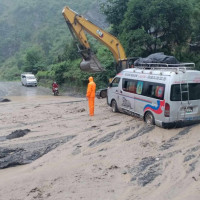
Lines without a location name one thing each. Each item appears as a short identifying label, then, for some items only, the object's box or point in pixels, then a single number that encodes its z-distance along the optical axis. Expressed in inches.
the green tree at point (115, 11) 1008.2
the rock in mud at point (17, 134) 413.3
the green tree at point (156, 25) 807.1
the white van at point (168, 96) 394.3
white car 1525.6
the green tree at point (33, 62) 2060.5
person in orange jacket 538.6
